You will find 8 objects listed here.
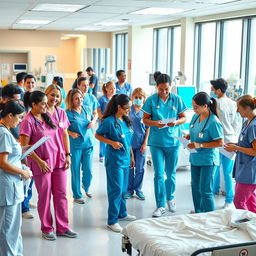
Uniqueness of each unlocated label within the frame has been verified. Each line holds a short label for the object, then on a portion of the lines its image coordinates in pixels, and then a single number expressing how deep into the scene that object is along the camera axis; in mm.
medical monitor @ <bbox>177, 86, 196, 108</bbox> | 6648
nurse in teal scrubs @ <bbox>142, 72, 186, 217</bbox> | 4496
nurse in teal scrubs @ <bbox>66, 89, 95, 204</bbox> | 4750
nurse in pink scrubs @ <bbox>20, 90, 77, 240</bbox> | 3662
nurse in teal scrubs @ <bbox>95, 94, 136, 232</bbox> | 3990
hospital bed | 2289
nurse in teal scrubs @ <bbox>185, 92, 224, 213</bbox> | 3959
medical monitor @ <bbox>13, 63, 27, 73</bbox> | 12469
